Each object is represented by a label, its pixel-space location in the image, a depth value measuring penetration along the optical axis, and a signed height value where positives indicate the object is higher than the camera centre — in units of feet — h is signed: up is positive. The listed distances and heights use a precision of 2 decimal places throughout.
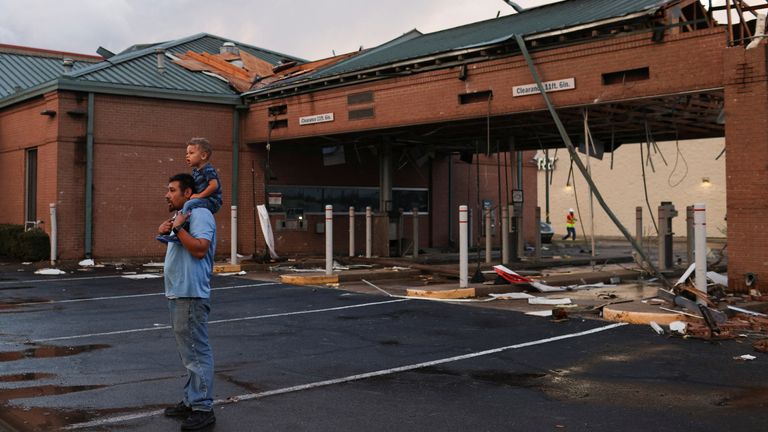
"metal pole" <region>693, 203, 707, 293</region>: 32.73 -0.80
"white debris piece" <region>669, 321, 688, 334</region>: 28.89 -4.05
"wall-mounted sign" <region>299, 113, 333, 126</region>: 65.87 +10.42
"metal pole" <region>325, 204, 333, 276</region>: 49.11 -0.77
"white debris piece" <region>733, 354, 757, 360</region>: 24.25 -4.41
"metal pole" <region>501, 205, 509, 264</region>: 63.05 -0.38
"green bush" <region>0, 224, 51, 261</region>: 64.95 -1.23
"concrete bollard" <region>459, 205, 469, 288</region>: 42.29 -1.32
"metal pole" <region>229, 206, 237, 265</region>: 61.00 -0.61
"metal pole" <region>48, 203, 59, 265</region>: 63.98 -0.22
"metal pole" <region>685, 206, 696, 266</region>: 56.39 -0.59
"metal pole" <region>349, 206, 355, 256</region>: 69.56 -0.26
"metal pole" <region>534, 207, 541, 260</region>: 65.77 -1.16
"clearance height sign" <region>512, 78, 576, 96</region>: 47.98 +9.82
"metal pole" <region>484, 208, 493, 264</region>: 62.42 -0.54
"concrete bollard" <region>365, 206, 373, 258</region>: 69.67 -0.36
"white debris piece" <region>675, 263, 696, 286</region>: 35.03 -2.30
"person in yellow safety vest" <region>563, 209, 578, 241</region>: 119.33 +0.76
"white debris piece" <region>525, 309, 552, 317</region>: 34.60 -4.13
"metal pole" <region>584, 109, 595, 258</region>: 47.09 +6.44
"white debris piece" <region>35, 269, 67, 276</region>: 57.26 -3.34
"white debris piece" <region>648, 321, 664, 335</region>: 29.26 -4.16
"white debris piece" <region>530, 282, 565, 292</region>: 44.65 -3.71
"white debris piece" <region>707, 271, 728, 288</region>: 41.45 -3.01
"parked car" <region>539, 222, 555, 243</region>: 113.80 -0.71
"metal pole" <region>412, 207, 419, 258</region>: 72.22 -0.60
